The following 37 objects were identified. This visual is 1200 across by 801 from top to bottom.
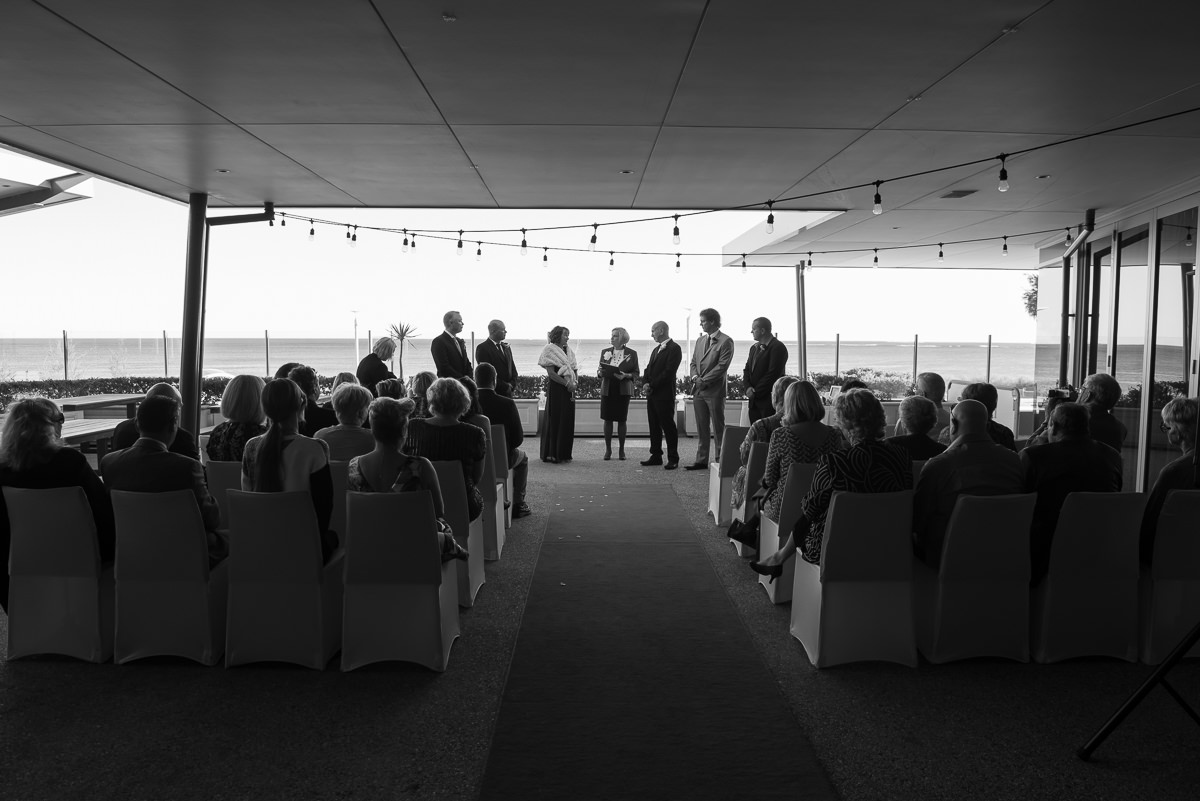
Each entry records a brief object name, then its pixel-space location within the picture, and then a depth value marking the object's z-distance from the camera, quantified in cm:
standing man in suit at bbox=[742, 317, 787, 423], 807
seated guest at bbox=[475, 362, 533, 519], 635
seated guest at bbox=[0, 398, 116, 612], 337
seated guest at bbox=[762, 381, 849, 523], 437
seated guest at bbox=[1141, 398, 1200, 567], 354
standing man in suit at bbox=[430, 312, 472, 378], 794
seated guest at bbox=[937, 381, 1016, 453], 442
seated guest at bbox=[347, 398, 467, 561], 352
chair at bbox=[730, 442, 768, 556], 506
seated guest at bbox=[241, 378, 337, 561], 345
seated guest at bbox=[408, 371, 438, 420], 561
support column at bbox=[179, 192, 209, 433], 768
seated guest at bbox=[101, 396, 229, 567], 339
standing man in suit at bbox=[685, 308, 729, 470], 858
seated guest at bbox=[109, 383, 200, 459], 399
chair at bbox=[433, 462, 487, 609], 420
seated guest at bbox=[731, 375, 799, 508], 525
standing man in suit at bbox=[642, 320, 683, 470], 881
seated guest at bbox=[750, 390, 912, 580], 350
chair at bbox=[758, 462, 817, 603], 420
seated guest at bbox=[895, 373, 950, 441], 516
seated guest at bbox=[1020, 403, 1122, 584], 362
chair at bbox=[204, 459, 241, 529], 418
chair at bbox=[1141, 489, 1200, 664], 349
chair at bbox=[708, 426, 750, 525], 607
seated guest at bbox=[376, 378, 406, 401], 510
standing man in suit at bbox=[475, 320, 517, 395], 819
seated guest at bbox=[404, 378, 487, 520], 442
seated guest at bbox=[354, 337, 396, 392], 690
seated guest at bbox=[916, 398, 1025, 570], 352
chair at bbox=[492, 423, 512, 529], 586
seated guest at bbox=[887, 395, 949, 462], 413
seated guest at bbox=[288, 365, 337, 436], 484
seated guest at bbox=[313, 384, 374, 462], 425
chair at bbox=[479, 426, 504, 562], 511
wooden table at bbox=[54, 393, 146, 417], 902
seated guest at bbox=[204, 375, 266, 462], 394
